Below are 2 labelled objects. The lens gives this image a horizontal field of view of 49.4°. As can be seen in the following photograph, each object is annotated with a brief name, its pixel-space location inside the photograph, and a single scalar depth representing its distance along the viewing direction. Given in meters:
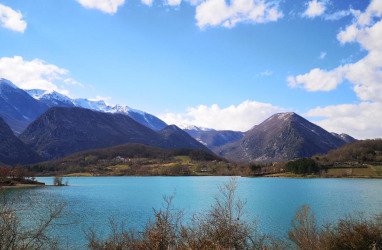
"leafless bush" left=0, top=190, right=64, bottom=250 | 14.73
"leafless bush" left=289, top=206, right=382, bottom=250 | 22.02
